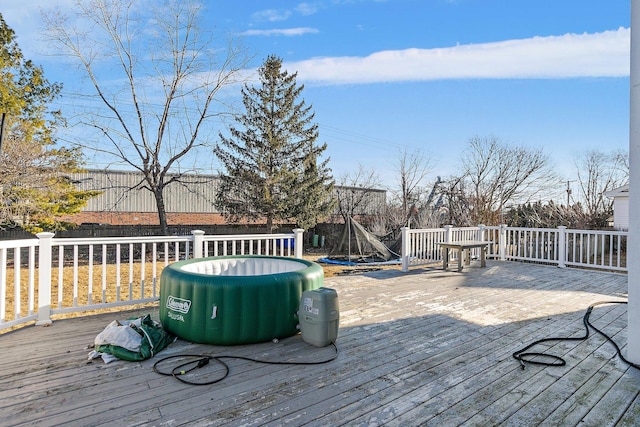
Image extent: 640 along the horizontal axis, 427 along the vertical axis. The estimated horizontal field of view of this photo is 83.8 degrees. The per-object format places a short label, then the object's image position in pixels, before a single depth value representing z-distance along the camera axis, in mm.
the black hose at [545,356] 2697
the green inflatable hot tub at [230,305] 2932
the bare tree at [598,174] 17062
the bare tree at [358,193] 18516
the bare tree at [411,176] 18188
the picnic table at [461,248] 6789
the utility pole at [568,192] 16825
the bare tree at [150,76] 10664
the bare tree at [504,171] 17797
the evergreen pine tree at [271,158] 15078
